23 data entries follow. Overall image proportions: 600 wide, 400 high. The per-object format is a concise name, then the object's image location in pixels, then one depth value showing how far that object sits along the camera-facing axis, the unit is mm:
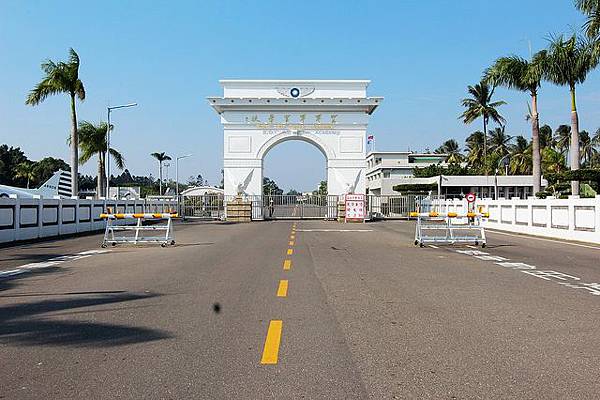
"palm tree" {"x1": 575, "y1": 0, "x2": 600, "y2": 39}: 31375
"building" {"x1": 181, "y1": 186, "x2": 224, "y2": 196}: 99825
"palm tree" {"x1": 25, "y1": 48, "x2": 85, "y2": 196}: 35812
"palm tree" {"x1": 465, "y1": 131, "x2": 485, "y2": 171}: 100688
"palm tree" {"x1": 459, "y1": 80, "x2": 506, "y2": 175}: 76688
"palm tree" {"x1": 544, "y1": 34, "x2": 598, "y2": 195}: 34250
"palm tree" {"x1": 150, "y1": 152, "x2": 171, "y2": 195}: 109312
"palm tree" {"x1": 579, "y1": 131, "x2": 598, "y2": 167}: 104688
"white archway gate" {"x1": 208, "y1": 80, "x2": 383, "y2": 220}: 53719
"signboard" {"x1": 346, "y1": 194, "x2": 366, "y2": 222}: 45094
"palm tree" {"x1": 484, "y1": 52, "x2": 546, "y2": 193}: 39406
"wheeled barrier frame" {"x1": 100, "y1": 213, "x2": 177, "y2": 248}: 19922
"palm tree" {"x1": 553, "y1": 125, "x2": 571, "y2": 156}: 101562
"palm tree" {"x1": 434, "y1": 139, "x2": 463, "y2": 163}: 137750
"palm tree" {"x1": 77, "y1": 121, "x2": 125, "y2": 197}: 47719
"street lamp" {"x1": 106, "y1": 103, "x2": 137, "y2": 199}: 44697
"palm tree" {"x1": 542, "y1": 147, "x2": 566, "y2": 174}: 71700
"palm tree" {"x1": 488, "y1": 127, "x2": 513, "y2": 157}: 102481
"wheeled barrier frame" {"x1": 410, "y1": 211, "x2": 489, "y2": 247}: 19672
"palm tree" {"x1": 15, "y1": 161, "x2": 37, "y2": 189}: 105012
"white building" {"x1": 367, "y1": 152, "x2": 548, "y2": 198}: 78250
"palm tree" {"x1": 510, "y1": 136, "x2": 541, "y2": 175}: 87625
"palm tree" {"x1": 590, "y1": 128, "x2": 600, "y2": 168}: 104000
